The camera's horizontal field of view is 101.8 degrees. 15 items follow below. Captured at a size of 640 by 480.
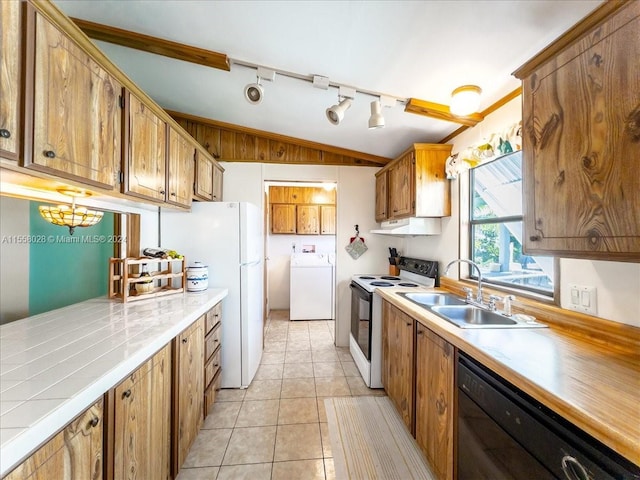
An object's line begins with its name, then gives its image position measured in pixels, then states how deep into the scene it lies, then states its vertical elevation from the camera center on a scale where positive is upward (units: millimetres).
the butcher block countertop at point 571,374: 632 -428
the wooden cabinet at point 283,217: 4707 +459
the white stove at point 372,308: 2330 -630
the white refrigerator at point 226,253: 2338 -100
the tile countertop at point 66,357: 639 -428
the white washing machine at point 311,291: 4285 -814
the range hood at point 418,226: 2381 +155
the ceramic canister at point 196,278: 2152 -299
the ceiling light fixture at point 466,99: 1590 +895
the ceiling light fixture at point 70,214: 1436 +164
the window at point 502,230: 1585 +96
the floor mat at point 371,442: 1529 -1340
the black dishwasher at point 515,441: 655 -605
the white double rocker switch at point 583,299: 1165 -258
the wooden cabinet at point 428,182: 2279 +536
